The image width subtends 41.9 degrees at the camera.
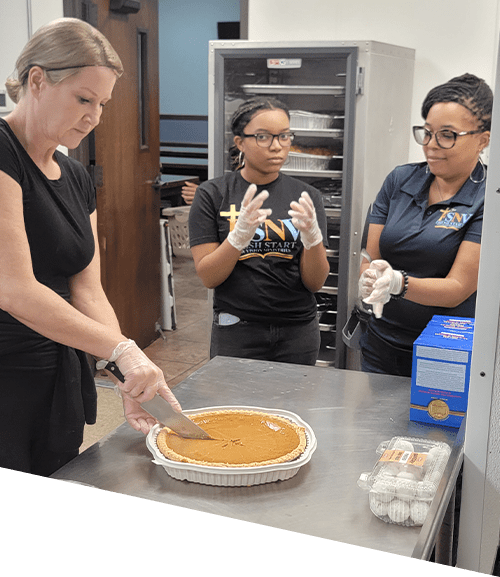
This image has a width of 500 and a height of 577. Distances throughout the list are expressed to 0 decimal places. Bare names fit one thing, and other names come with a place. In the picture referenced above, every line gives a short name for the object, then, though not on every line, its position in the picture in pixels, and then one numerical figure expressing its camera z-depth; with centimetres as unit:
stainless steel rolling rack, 332
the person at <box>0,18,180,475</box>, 137
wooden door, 390
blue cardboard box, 140
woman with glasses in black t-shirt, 226
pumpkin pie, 122
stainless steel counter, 108
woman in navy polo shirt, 198
